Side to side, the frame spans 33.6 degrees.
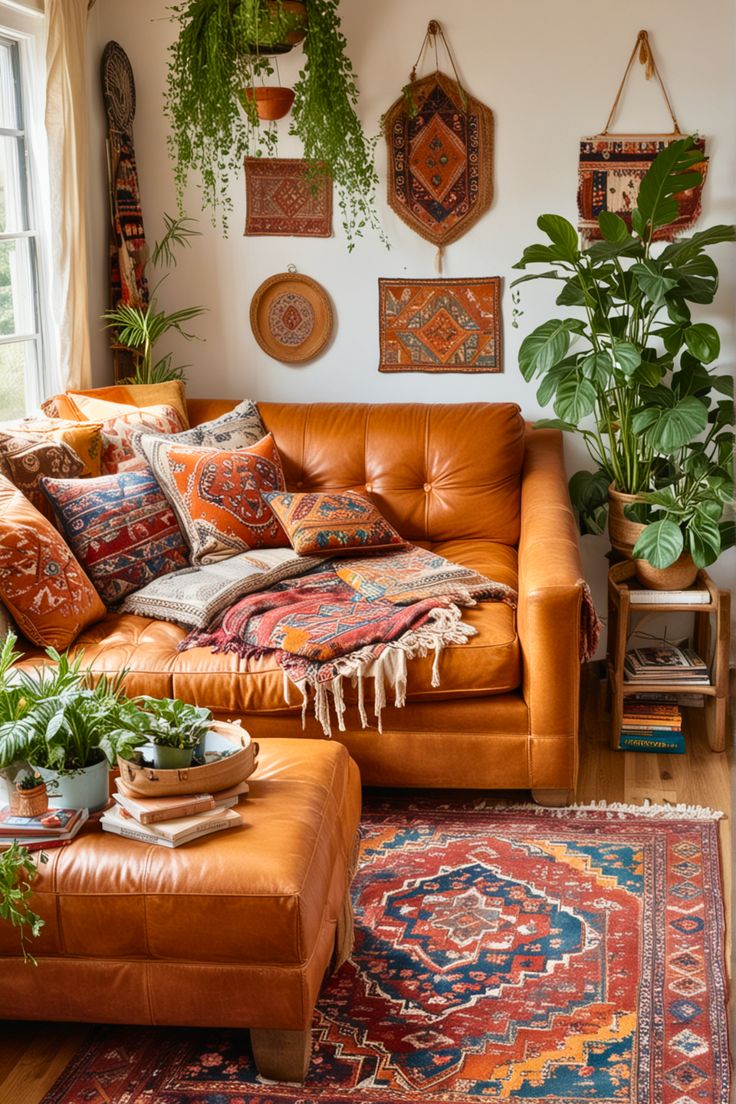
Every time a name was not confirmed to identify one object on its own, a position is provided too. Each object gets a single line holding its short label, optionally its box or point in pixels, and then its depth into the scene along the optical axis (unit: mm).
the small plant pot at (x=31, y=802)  2213
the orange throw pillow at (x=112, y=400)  3740
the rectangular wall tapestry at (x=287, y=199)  4188
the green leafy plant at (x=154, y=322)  4121
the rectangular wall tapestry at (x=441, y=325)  4164
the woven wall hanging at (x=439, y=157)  4020
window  3775
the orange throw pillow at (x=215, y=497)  3531
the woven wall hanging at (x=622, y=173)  3902
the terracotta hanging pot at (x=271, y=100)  3977
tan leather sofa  3023
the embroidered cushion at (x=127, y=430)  3613
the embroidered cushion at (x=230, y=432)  3779
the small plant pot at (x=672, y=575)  3521
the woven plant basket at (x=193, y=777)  2193
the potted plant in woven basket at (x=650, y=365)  3420
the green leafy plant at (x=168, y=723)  2248
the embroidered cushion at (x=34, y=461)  3297
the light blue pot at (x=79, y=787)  2256
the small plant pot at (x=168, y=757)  2227
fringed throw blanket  3018
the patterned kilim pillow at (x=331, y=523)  3508
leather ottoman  2086
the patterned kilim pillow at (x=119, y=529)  3311
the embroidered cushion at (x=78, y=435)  3475
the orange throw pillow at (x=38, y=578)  3020
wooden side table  3473
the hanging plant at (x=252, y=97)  3836
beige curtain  3762
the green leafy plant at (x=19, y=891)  2059
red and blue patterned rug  2141
